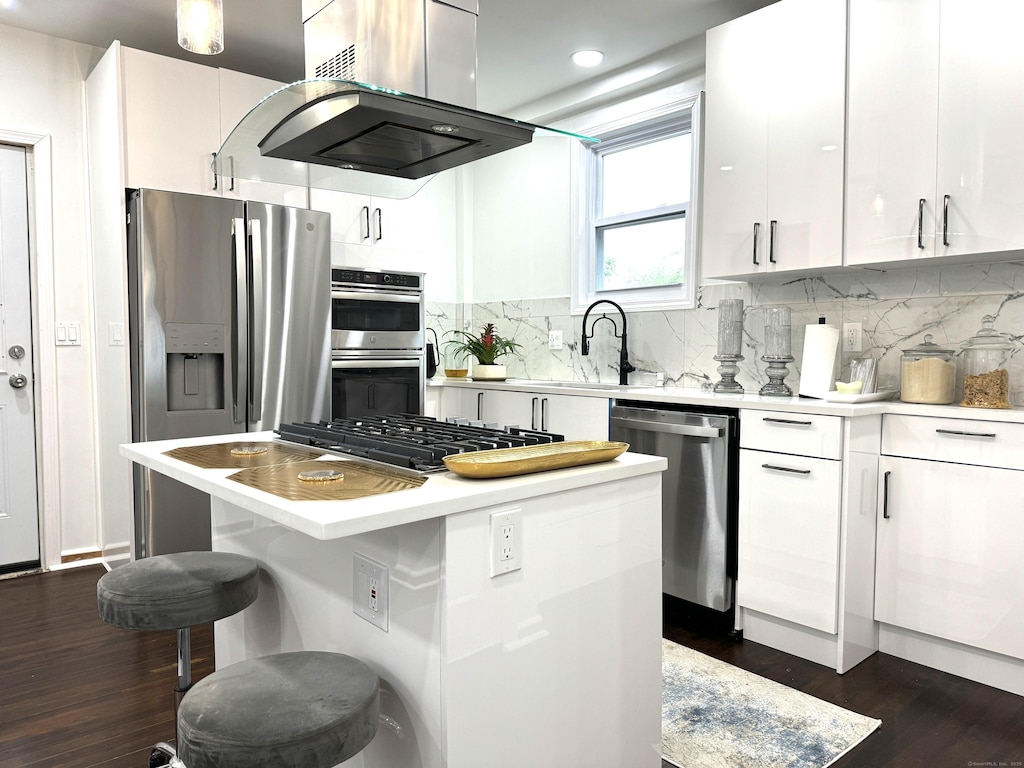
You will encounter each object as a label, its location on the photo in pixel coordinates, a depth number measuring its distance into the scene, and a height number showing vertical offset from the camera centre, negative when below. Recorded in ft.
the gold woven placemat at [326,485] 4.25 -0.86
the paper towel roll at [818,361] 9.43 -0.16
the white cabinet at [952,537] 7.79 -2.15
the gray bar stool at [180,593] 5.34 -1.87
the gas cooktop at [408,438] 5.23 -0.75
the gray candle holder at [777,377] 10.01 -0.40
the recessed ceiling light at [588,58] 12.53 +5.15
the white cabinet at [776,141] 9.37 +2.91
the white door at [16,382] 11.95 -0.58
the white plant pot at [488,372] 14.24 -0.47
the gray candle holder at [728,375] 10.66 -0.40
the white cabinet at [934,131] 7.89 +2.57
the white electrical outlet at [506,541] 4.50 -1.23
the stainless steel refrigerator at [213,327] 10.78 +0.33
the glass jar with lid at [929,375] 8.68 -0.32
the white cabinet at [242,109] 11.88 +4.02
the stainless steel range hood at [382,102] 5.43 +1.83
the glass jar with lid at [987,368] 8.26 -0.22
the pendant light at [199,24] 5.82 +2.66
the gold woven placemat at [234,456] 5.55 -0.89
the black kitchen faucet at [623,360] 13.02 -0.21
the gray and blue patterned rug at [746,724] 6.75 -3.83
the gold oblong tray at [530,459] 4.66 -0.76
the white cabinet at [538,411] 11.44 -1.10
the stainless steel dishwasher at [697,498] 9.62 -2.06
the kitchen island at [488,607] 4.29 -1.80
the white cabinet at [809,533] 8.49 -2.27
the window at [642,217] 12.77 +2.48
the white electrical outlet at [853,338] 10.14 +0.16
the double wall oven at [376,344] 13.03 +0.09
